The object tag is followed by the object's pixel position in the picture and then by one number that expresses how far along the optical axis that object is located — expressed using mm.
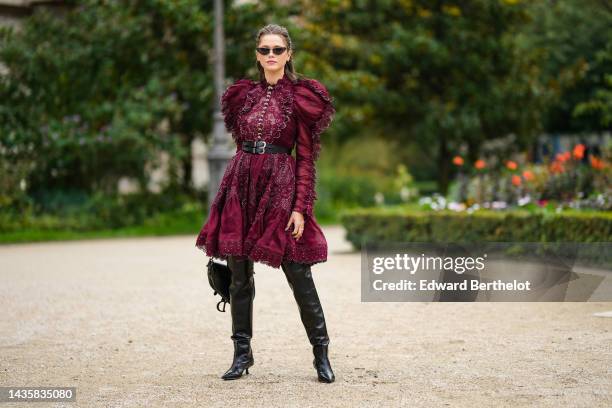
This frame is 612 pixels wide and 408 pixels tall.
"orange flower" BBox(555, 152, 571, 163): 13562
